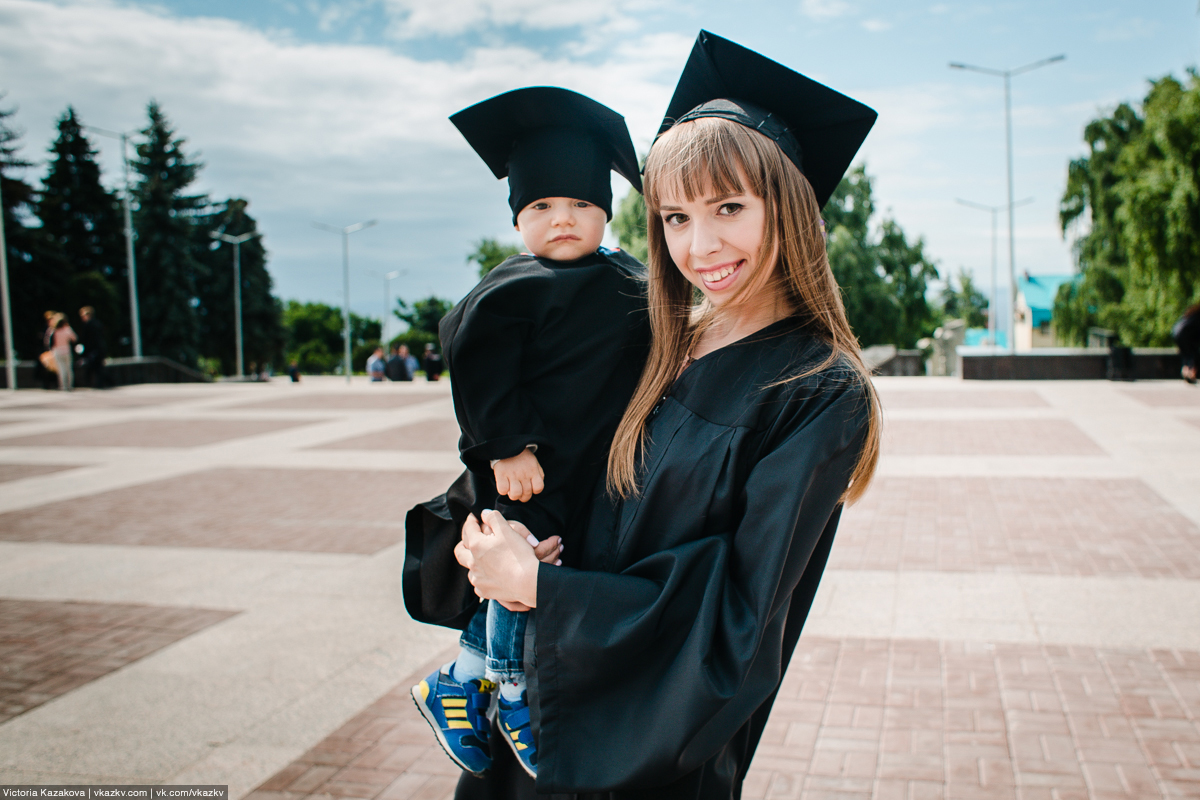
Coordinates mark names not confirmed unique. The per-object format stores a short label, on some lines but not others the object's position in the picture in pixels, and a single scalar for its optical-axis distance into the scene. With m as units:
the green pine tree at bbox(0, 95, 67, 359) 38.28
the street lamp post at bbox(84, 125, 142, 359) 26.90
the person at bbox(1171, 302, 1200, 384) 16.39
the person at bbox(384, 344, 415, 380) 28.27
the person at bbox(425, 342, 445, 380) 27.81
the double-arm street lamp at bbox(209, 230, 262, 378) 45.15
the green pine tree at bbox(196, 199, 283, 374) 51.97
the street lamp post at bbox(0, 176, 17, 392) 20.92
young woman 1.22
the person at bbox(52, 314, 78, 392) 19.34
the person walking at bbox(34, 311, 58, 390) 19.28
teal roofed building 70.50
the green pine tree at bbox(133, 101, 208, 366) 45.34
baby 1.54
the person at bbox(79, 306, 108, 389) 19.45
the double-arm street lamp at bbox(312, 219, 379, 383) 43.09
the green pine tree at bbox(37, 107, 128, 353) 42.72
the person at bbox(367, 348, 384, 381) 28.30
